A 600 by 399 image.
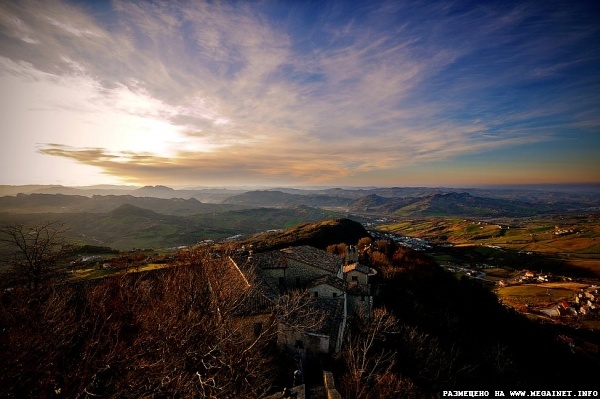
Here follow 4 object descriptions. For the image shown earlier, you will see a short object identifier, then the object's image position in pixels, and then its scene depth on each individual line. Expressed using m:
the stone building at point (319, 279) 24.80
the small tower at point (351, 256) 45.03
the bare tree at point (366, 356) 15.32
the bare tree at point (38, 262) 24.23
